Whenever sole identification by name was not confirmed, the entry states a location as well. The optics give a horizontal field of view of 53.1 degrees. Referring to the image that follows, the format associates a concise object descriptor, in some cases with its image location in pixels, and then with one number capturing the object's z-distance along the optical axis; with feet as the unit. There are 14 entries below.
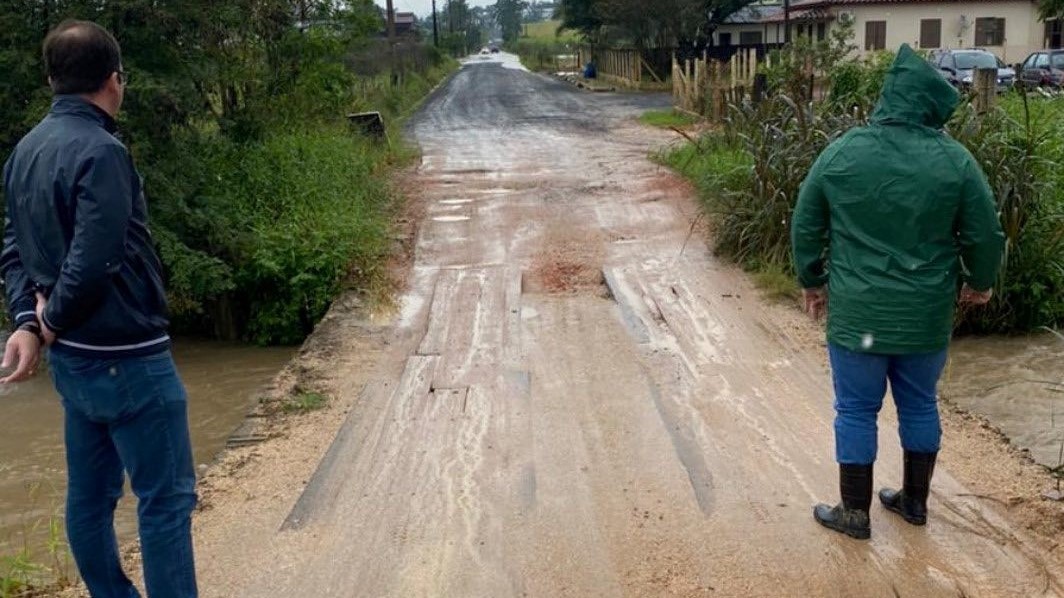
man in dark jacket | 9.58
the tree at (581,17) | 149.77
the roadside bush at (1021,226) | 24.59
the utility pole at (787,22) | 109.29
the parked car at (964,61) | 80.89
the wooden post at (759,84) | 46.10
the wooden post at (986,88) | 26.96
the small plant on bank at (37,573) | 12.92
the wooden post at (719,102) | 52.47
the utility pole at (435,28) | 230.27
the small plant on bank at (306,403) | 20.44
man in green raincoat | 12.37
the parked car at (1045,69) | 74.13
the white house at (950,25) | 129.08
